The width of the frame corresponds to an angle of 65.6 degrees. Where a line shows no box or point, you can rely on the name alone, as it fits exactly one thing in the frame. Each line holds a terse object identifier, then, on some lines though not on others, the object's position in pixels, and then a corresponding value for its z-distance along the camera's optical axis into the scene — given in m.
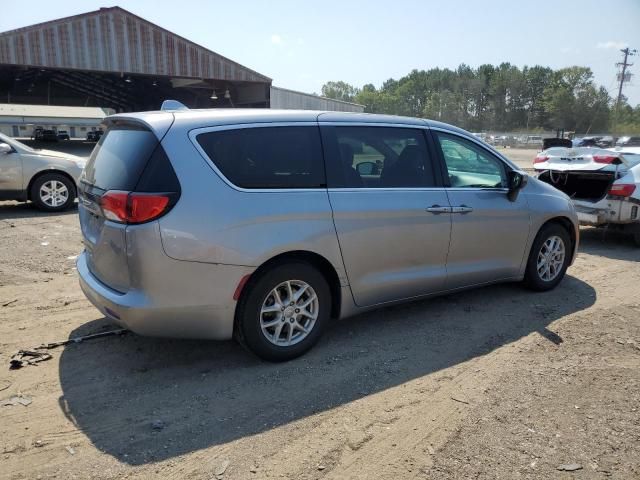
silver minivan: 3.22
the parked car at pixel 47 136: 41.92
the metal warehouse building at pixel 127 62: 19.86
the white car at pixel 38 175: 9.20
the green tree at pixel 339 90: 142.88
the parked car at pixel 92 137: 42.97
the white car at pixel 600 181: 7.55
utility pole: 64.25
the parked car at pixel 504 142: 69.00
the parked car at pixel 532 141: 67.88
